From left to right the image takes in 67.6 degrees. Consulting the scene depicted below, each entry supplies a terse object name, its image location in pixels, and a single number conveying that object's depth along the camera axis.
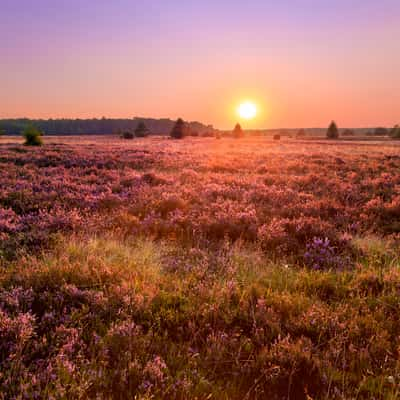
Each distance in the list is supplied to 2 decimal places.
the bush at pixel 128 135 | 84.12
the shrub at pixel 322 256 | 5.06
